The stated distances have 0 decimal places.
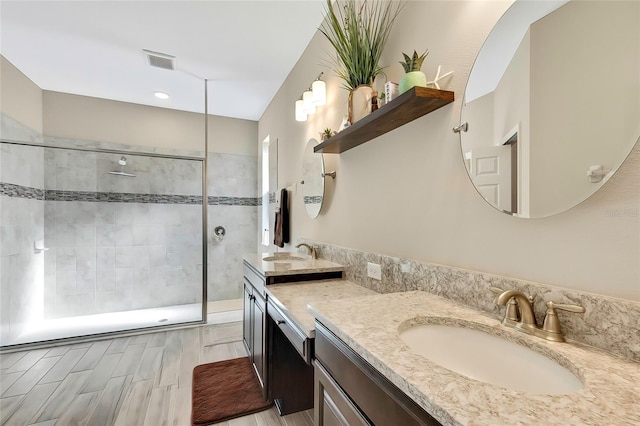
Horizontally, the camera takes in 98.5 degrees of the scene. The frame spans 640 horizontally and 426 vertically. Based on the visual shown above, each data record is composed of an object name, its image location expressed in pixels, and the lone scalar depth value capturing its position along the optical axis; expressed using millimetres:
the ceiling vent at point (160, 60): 2482
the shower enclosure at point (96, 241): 2750
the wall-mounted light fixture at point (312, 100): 2006
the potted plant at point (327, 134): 1843
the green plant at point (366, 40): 1410
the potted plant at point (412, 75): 1071
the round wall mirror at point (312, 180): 2133
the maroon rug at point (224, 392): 1664
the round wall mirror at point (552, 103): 625
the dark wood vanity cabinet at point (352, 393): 551
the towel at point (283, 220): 2836
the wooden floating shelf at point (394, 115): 1028
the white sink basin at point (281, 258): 2179
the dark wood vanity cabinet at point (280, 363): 1607
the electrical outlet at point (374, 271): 1421
